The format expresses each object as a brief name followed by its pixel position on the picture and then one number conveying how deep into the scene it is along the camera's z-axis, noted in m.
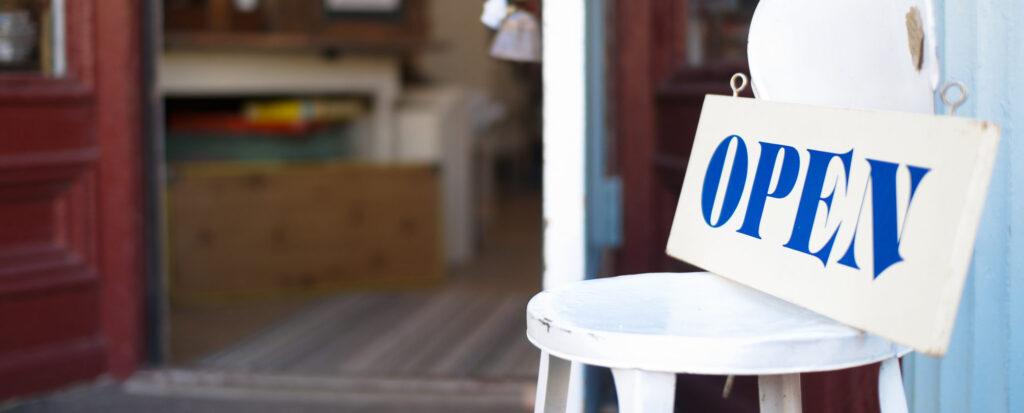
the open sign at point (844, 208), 0.97
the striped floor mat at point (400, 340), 2.84
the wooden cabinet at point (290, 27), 3.76
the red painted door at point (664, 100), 2.09
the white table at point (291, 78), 3.78
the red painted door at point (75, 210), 2.46
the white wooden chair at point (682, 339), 1.04
